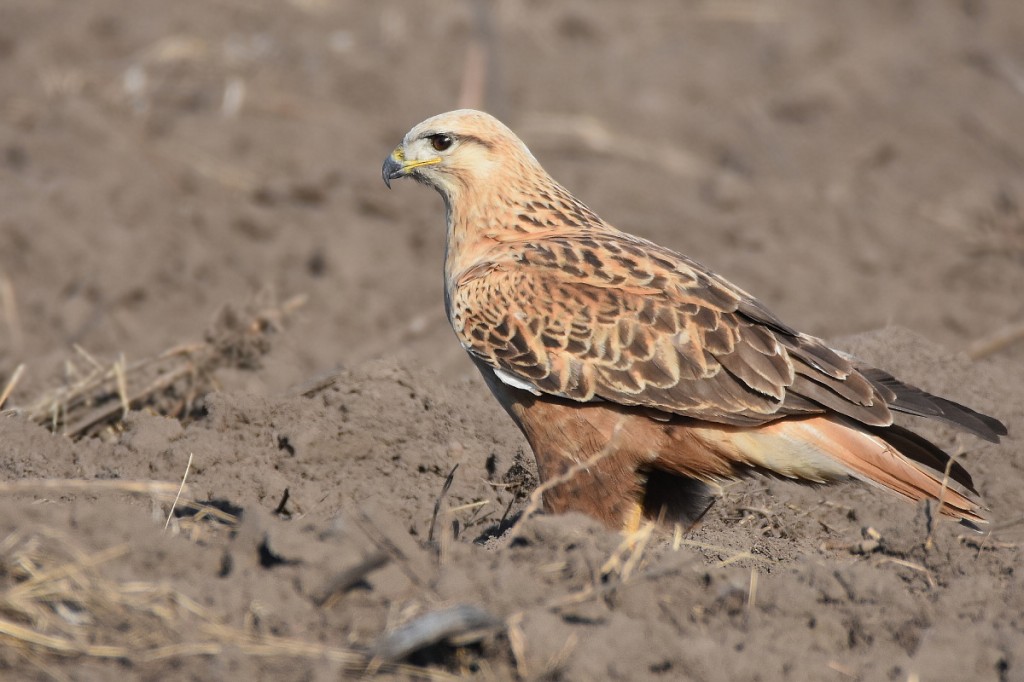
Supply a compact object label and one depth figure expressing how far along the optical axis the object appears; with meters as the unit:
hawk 11.06
